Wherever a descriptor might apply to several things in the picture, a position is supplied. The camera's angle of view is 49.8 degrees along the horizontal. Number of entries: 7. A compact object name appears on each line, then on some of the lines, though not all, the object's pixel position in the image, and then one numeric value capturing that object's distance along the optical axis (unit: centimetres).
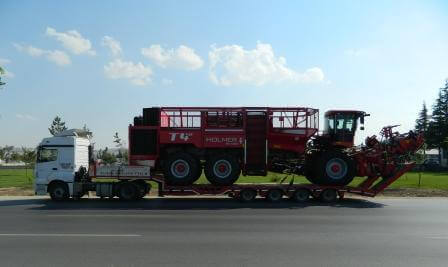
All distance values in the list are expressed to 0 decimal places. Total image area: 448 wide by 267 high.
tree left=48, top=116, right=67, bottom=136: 7191
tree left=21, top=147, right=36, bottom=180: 4185
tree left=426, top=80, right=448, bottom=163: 7975
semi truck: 2031
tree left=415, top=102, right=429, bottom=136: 9545
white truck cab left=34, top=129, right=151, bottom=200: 2019
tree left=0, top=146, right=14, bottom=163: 9058
